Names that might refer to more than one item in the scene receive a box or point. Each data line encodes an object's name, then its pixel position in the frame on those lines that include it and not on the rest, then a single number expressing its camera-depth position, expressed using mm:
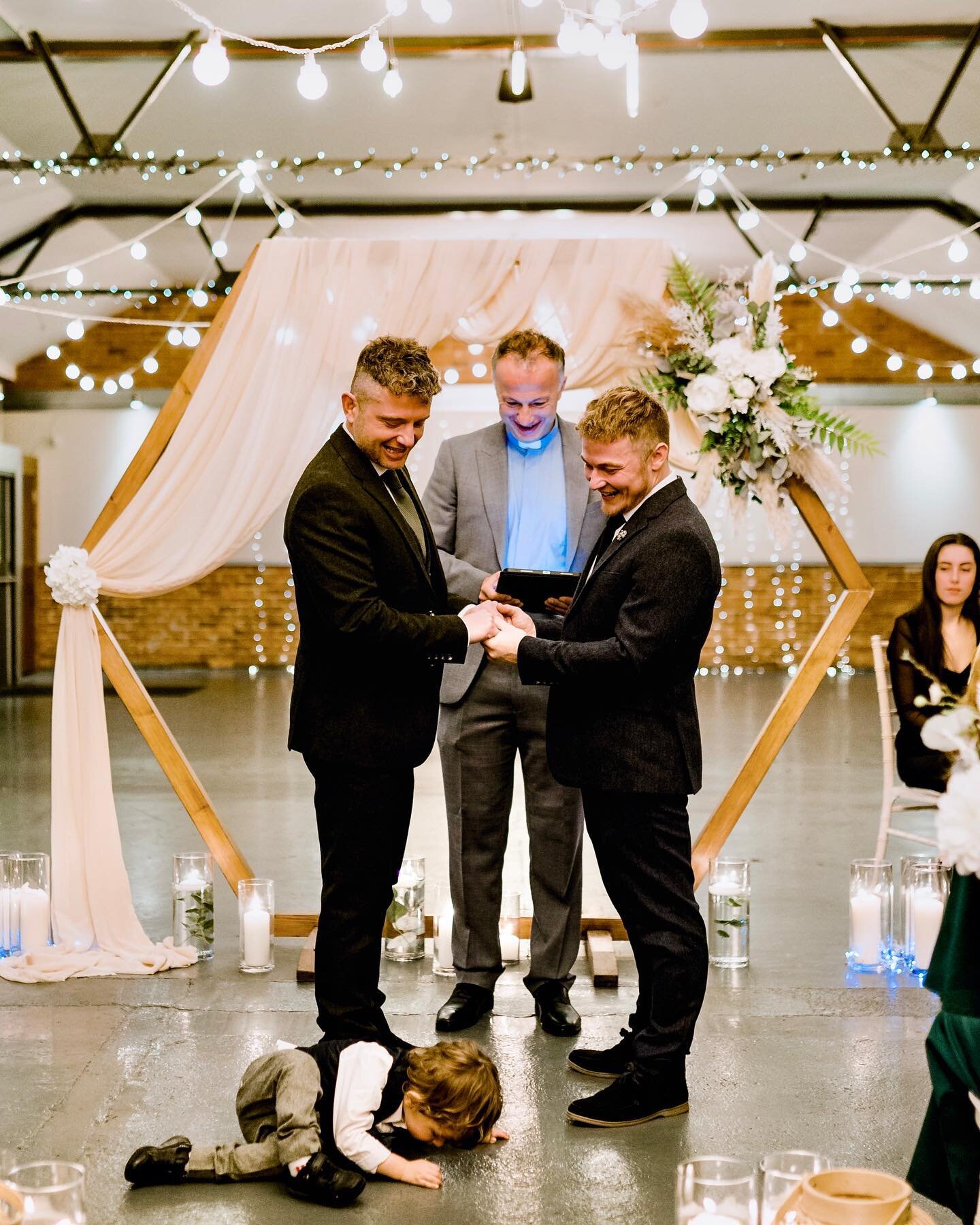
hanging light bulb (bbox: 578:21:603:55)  4629
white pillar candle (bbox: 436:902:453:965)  4176
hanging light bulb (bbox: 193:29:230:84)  4285
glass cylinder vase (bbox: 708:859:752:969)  4242
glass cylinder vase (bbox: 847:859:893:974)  4238
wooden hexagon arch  4453
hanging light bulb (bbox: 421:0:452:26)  4609
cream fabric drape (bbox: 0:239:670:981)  4430
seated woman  4883
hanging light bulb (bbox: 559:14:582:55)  4660
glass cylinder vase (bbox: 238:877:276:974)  4152
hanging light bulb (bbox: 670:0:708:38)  4039
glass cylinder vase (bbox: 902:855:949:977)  4160
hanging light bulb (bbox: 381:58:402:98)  5285
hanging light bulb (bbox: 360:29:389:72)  4602
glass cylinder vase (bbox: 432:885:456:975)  4177
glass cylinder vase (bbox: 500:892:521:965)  4348
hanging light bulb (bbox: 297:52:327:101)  4547
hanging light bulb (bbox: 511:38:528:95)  6312
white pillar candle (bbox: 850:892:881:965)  4234
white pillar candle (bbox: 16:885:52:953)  4270
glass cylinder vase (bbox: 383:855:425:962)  4309
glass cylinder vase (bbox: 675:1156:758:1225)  1941
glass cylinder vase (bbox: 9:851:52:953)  4277
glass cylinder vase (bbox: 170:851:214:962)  4293
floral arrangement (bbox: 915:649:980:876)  1719
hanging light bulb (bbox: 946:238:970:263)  7551
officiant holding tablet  3719
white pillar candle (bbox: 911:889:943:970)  4156
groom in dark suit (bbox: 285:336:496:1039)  3010
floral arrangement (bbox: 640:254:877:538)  4113
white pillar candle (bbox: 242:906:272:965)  4148
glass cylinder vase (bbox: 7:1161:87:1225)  1916
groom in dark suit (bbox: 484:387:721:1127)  2947
